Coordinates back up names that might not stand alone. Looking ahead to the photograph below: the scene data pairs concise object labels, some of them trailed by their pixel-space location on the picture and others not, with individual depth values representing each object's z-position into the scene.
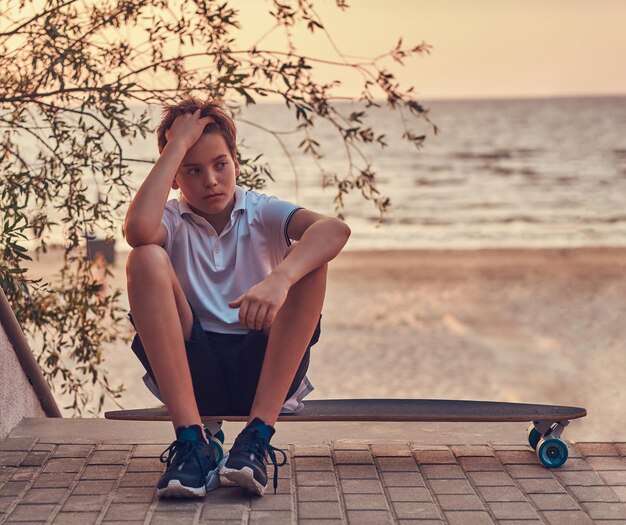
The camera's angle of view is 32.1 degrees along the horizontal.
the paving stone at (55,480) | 3.42
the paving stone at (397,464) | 3.62
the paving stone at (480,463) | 3.64
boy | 3.28
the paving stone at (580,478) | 3.48
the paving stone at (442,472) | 3.54
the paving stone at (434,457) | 3.71
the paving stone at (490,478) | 3.46
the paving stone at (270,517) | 3.04
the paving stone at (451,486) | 3.37
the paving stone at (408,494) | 3.30
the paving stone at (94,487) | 3.35
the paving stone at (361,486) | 3.36
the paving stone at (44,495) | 3.26
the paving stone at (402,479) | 3.44
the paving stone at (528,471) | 3.54
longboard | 3.61
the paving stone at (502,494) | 3.30
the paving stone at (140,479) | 3.43
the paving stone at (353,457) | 3.70
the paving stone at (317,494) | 3.28
